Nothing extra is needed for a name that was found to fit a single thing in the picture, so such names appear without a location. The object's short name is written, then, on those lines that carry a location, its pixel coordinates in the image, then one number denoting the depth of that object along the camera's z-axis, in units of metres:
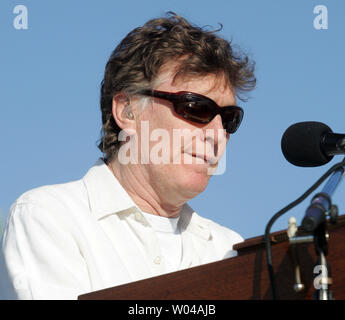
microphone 3.52
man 3.61
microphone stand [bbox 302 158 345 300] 3.37
